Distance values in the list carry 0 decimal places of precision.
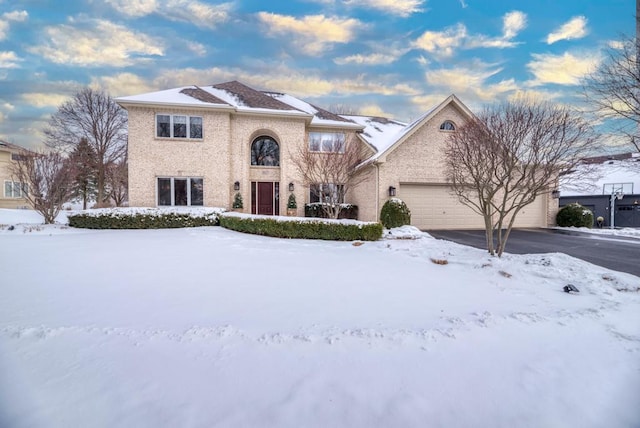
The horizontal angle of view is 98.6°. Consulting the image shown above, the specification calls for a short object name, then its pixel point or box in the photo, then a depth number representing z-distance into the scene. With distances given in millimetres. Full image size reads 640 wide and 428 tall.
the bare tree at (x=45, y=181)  13078
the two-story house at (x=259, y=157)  13352
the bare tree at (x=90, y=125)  20641
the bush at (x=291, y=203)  15250
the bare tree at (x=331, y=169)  11602
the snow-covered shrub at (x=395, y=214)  11633
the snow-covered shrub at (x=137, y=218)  12258
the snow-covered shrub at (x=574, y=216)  13719
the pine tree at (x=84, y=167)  20917
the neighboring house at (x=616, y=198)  16000
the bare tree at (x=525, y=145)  6605
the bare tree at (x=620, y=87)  6480
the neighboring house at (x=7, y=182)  23375
